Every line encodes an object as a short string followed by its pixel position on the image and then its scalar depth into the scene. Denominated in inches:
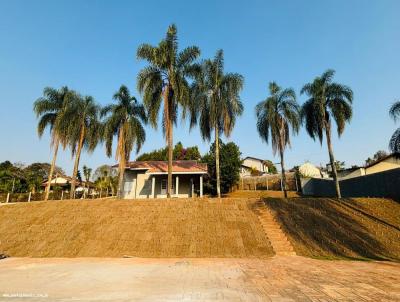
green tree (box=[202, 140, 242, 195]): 1435.8
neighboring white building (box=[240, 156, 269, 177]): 2780.0
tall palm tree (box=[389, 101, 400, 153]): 588.4
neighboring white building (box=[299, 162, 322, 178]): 2158.0
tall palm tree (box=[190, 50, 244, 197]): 893.2
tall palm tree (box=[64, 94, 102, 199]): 1099.1
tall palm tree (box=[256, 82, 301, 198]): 996.6
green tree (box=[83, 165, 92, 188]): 2268.7
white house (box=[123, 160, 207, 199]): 1193.4
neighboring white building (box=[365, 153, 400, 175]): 1317.7
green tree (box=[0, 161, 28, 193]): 1604.2
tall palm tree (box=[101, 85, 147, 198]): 1011.3
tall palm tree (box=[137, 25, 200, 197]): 828.6
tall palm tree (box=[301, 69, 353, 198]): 900.6
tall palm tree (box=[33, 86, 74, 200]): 1079.0
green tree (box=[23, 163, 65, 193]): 1740.9
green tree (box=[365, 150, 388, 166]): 2550.2
